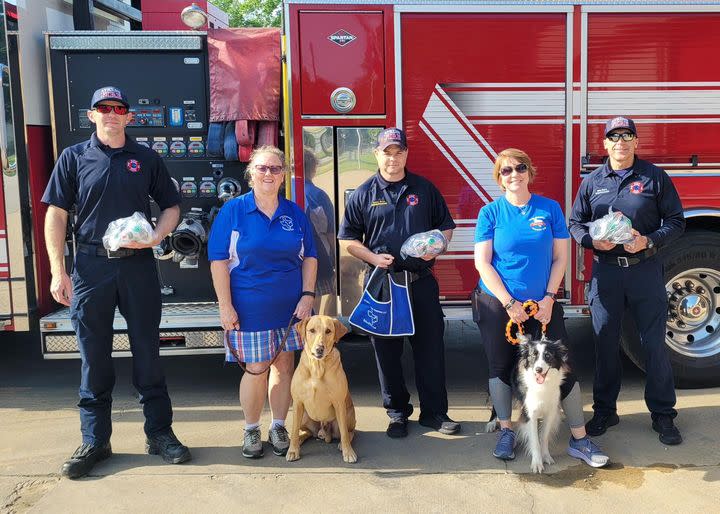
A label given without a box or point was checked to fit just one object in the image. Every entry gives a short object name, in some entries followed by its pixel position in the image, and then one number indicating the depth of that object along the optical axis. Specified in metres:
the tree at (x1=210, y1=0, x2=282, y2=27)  26.77
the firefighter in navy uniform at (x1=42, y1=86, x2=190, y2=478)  3.65
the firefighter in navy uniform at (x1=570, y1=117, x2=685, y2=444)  3.88
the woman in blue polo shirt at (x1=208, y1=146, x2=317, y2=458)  3.74
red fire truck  4.51
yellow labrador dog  3.69
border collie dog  3.54
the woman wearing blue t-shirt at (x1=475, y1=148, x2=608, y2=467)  3.68
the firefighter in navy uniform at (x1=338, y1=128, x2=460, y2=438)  3.99
